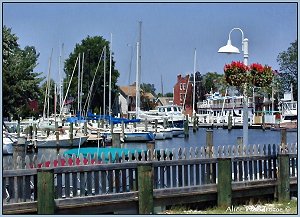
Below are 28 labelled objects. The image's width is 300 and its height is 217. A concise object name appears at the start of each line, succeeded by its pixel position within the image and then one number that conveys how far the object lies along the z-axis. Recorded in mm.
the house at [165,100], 136925
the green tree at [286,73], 87494
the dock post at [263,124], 91062
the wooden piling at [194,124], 83812
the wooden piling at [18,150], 23247
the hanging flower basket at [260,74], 16547
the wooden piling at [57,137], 50375
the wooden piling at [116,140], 36438
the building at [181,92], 122125
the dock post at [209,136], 30741
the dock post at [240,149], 16125
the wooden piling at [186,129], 71050
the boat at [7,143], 37688
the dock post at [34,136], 49312
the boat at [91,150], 25484
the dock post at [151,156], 14688
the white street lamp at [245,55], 16109
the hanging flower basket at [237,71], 16484
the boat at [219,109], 104812
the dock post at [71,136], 50769
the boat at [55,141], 50094
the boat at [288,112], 92812
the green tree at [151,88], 154775
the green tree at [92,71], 95750
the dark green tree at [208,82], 128750
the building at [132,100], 115438
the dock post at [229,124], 89875
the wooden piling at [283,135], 31316
